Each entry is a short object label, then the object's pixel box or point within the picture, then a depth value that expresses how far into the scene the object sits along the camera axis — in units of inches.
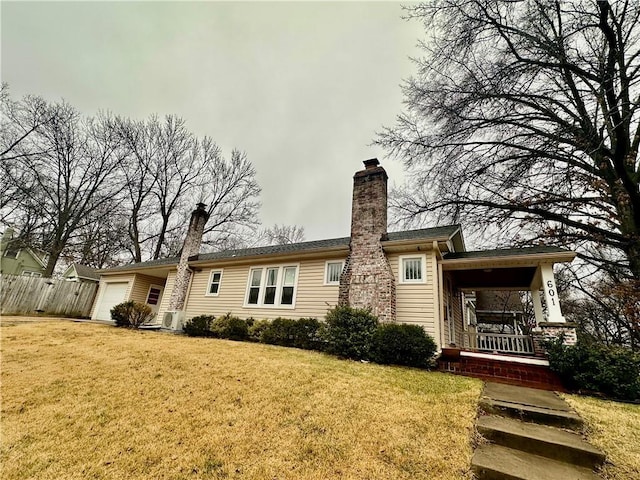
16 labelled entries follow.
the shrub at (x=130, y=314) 462.9
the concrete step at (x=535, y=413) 147.3
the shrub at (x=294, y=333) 333.1
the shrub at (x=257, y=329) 375.9
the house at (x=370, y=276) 316.8
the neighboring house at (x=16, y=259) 712.4
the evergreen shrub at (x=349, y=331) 284.8
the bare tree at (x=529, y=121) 283.7
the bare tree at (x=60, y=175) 633.0
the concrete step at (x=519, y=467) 104.3
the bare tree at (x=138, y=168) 784.3
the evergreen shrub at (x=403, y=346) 260.4
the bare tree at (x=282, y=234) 1278.3
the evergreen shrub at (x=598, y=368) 202.4
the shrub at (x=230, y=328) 384.5
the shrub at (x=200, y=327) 407.2
